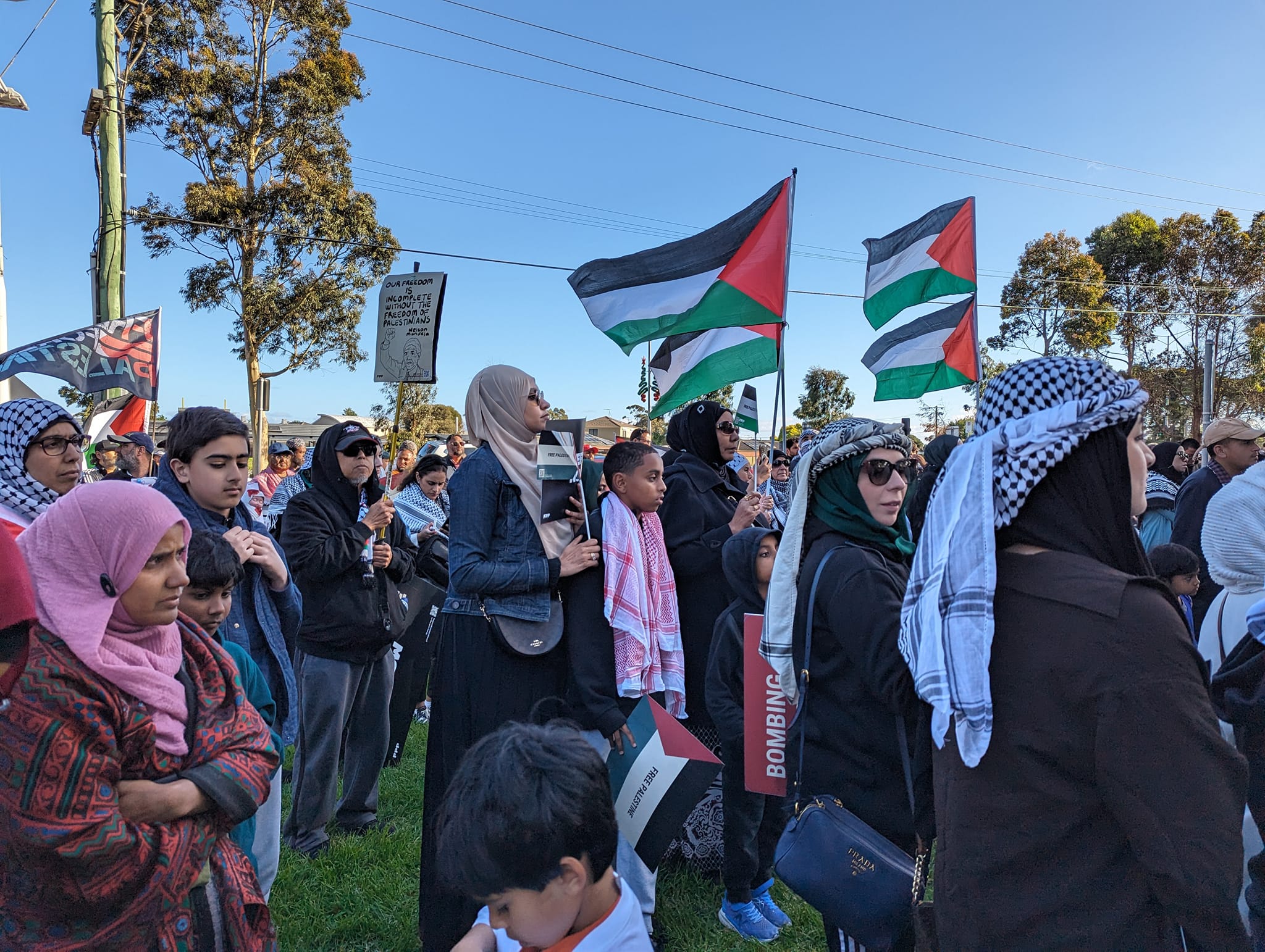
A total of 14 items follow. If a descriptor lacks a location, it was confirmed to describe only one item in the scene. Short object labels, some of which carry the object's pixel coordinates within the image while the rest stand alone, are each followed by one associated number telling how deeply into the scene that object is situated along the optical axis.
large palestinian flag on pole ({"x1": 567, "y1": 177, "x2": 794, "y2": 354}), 4.21
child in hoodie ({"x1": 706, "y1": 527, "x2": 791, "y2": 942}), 3.27
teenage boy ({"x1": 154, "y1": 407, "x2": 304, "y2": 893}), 2.79
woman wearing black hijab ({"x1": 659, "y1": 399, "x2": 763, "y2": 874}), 3.87
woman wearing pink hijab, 1.50
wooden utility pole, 10.21
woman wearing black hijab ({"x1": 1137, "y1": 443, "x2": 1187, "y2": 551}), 6.16
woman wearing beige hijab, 2.84
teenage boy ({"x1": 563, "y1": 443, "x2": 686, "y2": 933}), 2.94
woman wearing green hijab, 2.07
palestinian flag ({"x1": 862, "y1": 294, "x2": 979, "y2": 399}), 6.36
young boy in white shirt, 1.49
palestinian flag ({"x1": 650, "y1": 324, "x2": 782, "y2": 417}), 4.78
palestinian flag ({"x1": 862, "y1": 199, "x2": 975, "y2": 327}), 6.17
